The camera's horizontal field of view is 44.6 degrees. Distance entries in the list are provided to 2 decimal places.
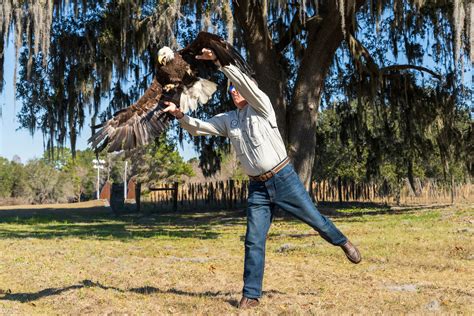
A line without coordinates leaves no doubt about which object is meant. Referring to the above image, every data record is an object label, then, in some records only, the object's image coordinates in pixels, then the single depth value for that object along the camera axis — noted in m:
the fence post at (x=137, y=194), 20.72
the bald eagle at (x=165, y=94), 4.49
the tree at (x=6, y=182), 49.56
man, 4.56
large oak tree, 12.05
